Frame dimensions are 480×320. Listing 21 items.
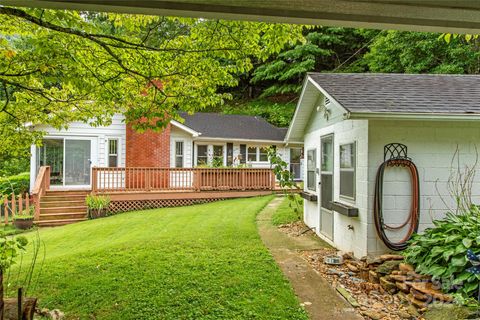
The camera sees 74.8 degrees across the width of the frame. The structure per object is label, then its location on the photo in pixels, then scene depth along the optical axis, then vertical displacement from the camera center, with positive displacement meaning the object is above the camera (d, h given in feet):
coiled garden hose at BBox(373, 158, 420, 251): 17.12 -2.42
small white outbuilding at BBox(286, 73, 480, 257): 17.11 +0.95
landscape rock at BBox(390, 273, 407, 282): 14.01 -5.12
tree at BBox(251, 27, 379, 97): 86.02 +31.40
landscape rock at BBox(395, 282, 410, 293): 13.56 -5.34
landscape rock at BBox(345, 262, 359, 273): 17.23 -5.73
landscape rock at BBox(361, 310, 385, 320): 12.05 -5.84
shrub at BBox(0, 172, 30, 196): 46.78 -2.97
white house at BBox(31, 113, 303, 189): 44.88 +2.44
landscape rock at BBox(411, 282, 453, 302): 12.12 -5.10
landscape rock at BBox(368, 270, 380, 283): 15.48 -5.61
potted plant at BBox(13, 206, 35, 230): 34.22 -6.20
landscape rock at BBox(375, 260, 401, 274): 15.26 -5.03
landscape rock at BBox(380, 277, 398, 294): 14.30 -5.59
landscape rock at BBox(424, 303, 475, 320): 10.60 -5.21
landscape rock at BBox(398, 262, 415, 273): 14.52 -4.81
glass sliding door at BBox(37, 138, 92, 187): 44.70 +0.62
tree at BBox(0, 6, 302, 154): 13.50 +5.10
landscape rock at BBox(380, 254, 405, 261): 16.12 -4.79
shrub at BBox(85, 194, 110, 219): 37.88 -5.03
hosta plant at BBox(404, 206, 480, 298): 12.25 -3.80
